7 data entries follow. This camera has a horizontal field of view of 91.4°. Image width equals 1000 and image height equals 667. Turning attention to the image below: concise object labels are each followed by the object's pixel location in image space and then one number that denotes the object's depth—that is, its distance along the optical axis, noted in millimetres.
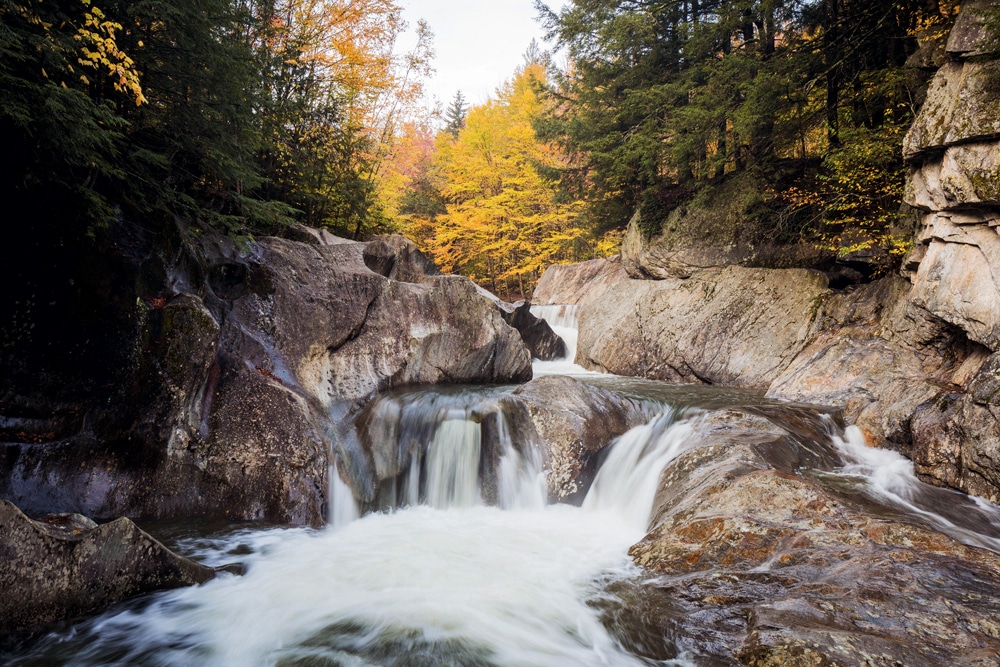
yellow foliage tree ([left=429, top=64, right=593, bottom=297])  21438
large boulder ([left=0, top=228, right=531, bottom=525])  4500
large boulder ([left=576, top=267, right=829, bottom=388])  9648
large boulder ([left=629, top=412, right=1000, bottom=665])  2500
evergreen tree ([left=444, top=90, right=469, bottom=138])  36969
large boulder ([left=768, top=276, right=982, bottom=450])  6281
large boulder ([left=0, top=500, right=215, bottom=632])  2920
